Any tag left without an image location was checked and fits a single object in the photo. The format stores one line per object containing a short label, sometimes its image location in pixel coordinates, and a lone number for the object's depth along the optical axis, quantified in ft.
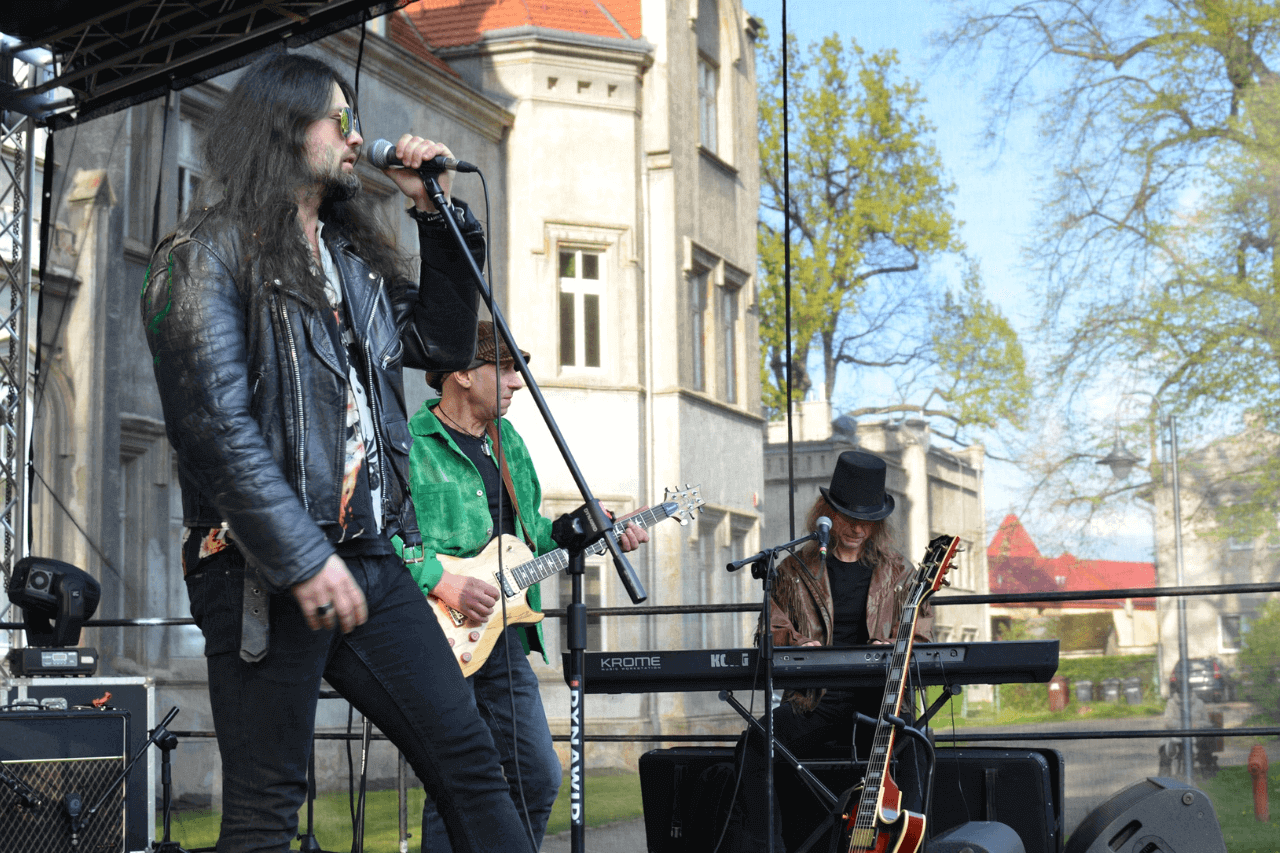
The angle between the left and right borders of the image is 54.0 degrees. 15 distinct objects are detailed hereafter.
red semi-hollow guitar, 9.93
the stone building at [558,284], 24.80
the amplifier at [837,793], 11.12
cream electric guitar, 11.03
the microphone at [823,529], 10.18
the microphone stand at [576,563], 6.54
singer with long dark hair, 5.58
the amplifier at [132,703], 15.37
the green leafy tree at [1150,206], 24.90
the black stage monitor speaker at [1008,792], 11.09
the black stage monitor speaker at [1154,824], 9.65
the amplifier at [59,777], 13.48
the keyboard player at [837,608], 12.25
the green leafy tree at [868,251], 23.65
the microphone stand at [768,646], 10.11
